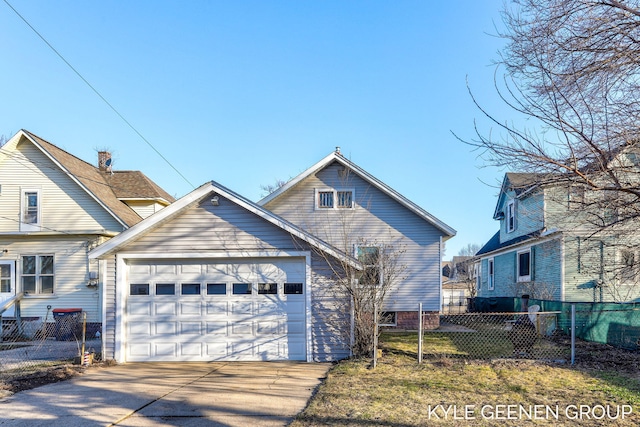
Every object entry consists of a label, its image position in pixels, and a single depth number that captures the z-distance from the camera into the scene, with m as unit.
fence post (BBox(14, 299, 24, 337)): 15.02
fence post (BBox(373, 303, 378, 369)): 8.69
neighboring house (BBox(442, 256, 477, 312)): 36.96
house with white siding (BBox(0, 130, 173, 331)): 15.25
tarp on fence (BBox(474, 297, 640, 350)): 10.82
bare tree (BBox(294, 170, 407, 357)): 9.59
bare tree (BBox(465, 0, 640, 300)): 5.64
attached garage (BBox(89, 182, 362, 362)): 9.99
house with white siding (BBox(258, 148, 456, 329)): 15.83
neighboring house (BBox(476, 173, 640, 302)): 14.83
